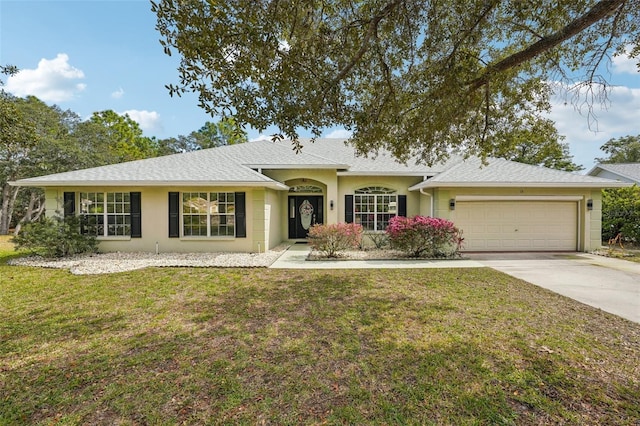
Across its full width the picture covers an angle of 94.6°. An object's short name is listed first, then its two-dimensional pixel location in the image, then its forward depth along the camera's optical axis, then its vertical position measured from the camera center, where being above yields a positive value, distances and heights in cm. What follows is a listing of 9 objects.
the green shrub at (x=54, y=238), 977 -92
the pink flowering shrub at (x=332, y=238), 1023 -99
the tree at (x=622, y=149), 3559 +740
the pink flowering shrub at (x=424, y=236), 1012 -94
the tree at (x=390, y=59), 465 +294
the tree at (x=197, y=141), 4088 +983
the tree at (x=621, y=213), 1341 -23
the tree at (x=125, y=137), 3100 +876
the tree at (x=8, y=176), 2136 +257
